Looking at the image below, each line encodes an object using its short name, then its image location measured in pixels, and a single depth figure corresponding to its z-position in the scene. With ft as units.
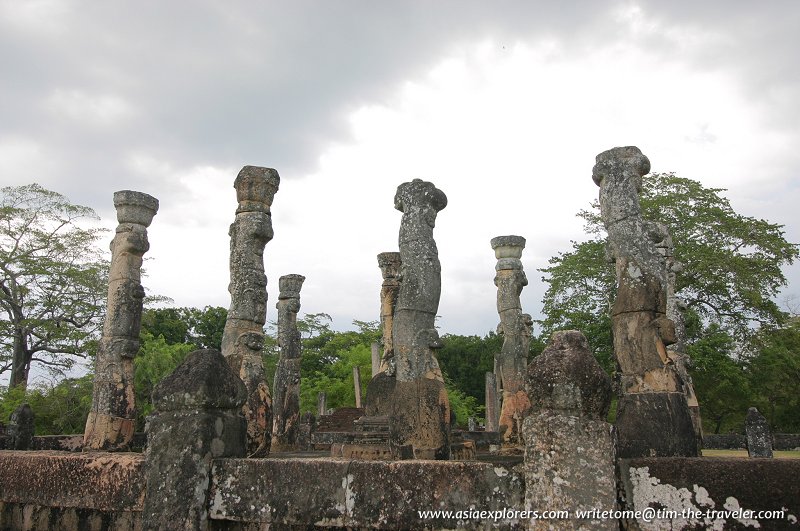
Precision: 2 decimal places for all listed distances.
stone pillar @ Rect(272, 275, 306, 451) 48.06
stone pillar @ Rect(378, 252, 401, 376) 48.34
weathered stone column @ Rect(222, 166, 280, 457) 30.50
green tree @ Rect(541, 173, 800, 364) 84.02
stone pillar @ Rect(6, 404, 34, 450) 36.42
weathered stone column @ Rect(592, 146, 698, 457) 21.09
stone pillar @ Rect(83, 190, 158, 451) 34.42
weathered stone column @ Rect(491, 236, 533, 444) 40.98
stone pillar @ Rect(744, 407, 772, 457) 46.09
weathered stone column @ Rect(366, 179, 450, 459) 23.62
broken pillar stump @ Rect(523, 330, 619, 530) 11.13
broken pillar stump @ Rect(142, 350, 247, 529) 13.98
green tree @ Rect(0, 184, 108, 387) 84.02
